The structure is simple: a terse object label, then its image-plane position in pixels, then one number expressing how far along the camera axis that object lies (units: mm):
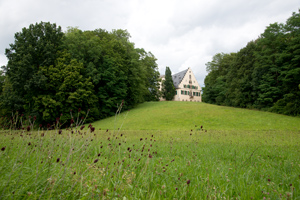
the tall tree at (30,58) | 24062
